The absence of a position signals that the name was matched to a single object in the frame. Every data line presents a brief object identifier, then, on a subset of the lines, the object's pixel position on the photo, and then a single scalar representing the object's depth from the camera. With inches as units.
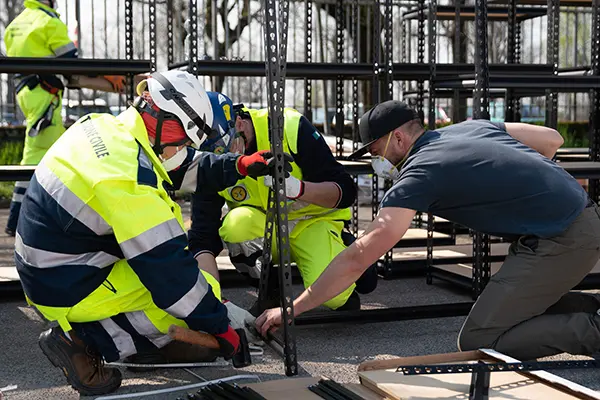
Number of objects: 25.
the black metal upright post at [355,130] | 256.2
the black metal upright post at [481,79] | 173.3
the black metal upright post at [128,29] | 214.8
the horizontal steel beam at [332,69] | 202.8
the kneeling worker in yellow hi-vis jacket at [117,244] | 116.6
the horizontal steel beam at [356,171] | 188.2
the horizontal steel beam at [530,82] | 184.9
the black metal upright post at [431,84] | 213.5
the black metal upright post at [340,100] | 244.4
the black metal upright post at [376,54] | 211.9
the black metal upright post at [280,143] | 130.5
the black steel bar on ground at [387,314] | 168.2
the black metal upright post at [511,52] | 265.9
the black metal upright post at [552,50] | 259.9
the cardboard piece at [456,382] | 118.7
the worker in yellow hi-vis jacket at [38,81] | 251.0
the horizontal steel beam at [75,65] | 196.2
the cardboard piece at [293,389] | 119.3
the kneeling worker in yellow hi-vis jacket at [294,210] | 170.9
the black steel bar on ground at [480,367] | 110.9
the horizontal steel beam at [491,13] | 320.8
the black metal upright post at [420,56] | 270.7
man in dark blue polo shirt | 132.0
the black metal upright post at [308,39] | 246.1
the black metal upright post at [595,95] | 224.8
